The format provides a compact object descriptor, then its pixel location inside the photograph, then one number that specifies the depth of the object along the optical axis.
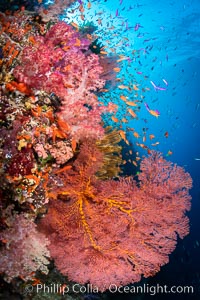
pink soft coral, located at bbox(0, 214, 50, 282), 3.08
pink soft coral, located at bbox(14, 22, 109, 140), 3.44
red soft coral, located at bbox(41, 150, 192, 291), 4.09
